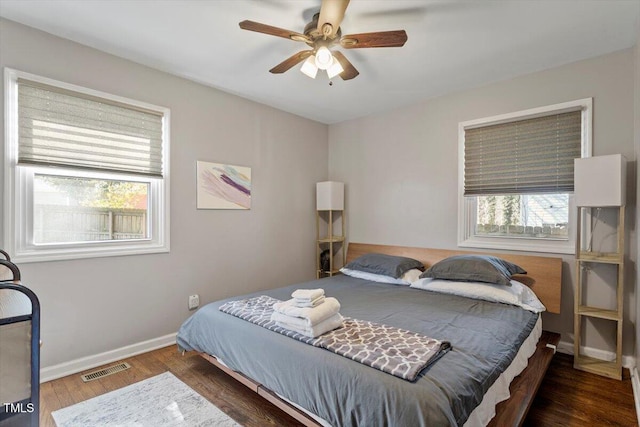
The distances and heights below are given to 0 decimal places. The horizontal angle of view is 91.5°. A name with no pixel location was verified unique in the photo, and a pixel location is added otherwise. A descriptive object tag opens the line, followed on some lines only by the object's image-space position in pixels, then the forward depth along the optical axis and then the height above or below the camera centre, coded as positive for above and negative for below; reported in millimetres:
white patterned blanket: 1452 -717
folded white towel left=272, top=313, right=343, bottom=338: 1789 -694
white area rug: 1873 -1281
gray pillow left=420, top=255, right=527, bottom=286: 2605 -507
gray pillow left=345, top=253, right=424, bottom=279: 3279 -583
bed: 1323 -786
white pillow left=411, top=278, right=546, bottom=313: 2502 -674
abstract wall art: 3227 +261
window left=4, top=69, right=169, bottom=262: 2234 +296
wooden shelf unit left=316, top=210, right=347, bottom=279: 4340 -437
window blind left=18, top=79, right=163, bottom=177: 2281 +626
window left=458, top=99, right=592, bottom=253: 2801 +352
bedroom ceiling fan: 1822 +1089
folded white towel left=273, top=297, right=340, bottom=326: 1806 -606
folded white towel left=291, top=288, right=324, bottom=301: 1911 -523
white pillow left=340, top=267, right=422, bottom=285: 3230 -710
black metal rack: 874 -481
